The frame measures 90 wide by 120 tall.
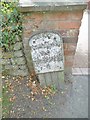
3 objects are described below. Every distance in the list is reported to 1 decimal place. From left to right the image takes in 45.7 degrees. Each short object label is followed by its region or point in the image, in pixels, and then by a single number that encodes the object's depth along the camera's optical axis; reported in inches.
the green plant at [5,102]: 52.1
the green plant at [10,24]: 56.9
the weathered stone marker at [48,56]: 56.3
